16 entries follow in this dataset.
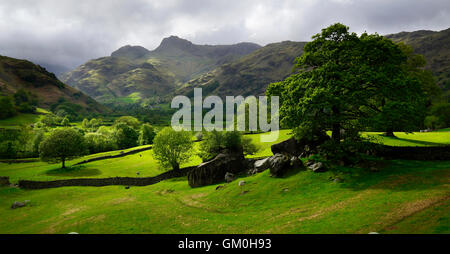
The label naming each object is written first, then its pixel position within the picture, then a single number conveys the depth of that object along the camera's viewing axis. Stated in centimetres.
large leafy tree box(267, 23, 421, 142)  2728
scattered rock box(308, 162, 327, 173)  2998
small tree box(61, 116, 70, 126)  17512
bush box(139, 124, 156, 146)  13138
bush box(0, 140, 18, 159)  9406
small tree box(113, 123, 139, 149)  12375
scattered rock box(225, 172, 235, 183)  4216
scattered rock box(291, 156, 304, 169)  3303
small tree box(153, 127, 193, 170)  6075
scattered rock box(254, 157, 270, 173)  4259
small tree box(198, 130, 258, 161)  5152
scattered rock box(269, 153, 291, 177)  3275
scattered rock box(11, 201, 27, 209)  4031
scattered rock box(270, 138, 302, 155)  3859
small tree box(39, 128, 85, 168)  7062
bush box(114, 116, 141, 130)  18862
